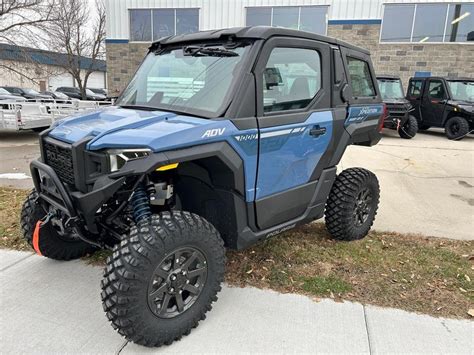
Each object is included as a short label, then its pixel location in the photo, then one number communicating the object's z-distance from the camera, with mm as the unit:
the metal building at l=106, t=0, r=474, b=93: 15867
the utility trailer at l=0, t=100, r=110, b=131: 10298
